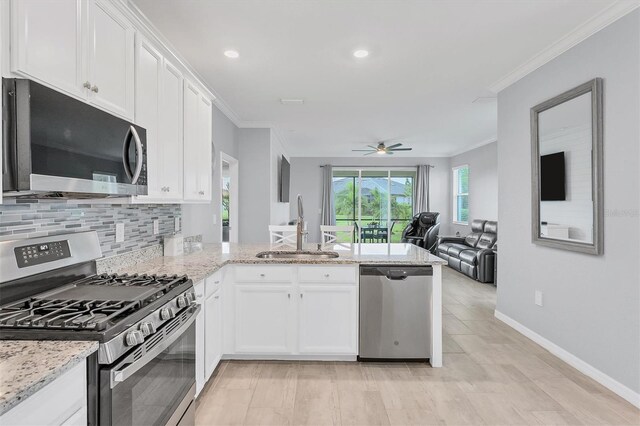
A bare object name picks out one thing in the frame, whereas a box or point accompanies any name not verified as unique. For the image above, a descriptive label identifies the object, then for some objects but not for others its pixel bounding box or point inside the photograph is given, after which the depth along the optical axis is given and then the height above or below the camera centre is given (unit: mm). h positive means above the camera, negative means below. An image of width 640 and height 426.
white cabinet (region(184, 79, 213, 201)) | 2518 +527
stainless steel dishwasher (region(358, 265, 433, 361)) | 2680 -794
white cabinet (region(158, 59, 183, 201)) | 2172 +521
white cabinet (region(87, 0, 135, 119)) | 1506 +731
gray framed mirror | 2502 +345
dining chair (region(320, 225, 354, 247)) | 3479 -205
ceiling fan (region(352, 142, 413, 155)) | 6891 +1277
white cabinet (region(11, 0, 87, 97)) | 1129 +617
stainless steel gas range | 1140 -407
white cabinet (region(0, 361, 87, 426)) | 843 -528
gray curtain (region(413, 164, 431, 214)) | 9062 +593
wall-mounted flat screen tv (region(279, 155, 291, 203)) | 6602 +613
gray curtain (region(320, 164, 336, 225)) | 9117 +389
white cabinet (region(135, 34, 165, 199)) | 1892 +628
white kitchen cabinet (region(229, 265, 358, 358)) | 2699 -799
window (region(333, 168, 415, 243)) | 9289 +274
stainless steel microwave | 1098 +247
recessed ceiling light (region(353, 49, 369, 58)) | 2930 +1380
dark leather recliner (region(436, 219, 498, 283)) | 5609 -729
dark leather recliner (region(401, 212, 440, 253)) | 8031 -473
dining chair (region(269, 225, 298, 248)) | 3468 -261
